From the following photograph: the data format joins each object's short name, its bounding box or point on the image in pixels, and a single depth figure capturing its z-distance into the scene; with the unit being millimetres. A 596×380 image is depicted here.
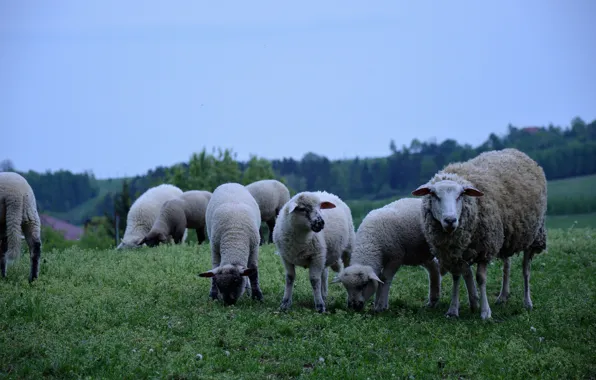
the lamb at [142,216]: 22111
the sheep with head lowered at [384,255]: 11023
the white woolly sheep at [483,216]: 10578
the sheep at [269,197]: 23453
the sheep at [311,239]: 11031
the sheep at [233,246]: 11336
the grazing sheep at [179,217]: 21286
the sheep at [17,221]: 13039
